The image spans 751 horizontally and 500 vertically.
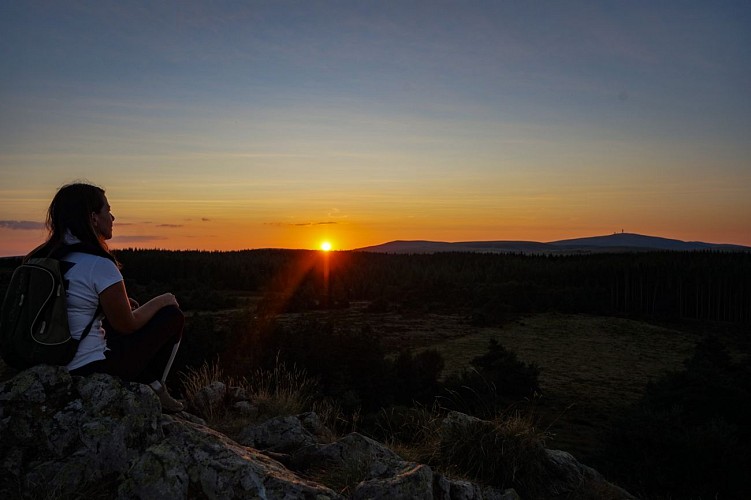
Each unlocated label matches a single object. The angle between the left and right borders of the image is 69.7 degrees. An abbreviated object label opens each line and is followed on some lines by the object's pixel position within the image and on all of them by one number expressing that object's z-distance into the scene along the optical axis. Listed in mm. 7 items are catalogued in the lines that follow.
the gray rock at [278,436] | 4992
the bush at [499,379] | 12606
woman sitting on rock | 3600
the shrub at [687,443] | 7207
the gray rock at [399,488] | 3646
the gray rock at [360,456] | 4184
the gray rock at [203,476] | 3143
